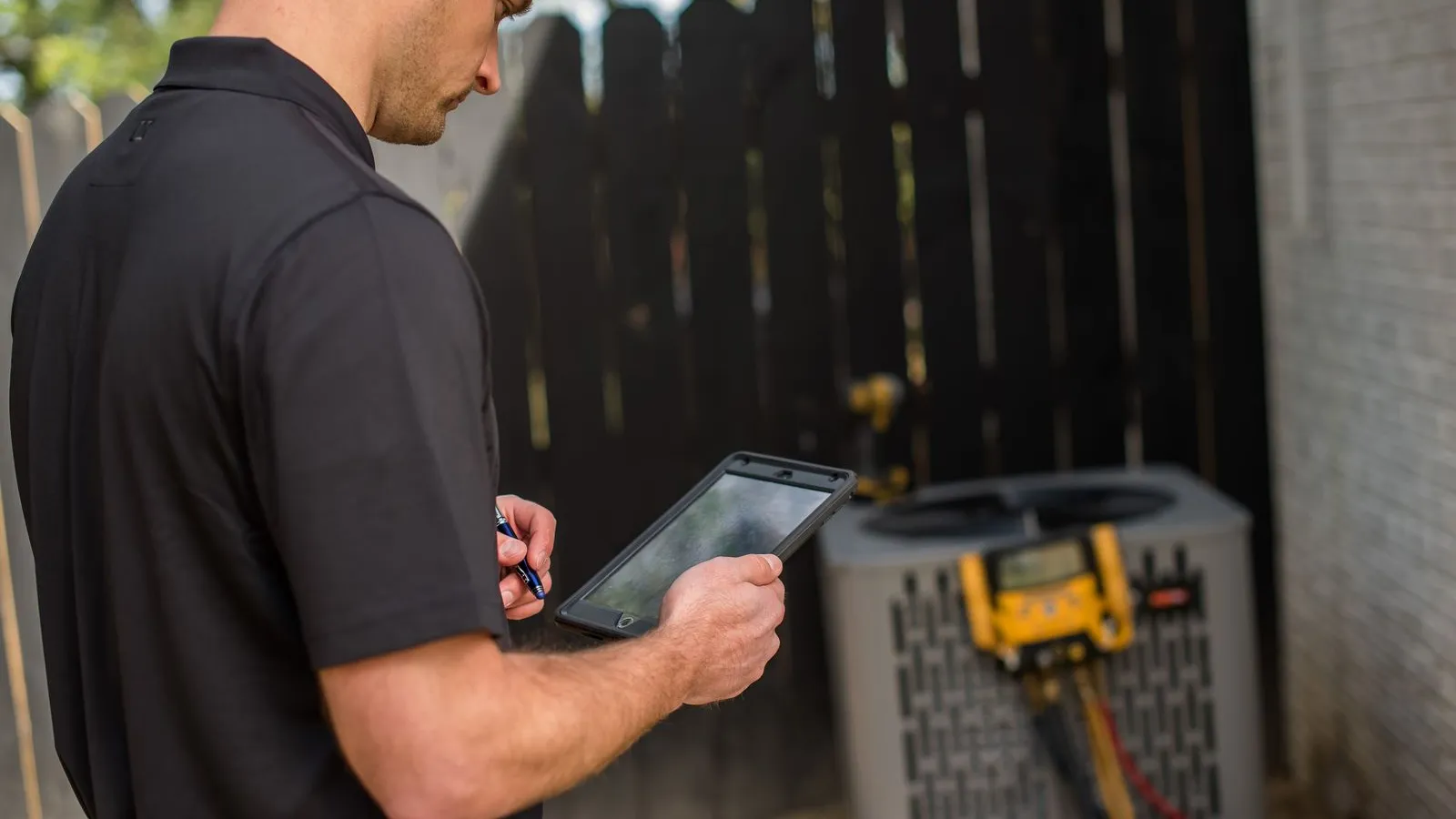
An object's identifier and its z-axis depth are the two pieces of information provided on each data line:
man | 0.87
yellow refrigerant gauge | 2.37
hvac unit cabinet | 2.46
